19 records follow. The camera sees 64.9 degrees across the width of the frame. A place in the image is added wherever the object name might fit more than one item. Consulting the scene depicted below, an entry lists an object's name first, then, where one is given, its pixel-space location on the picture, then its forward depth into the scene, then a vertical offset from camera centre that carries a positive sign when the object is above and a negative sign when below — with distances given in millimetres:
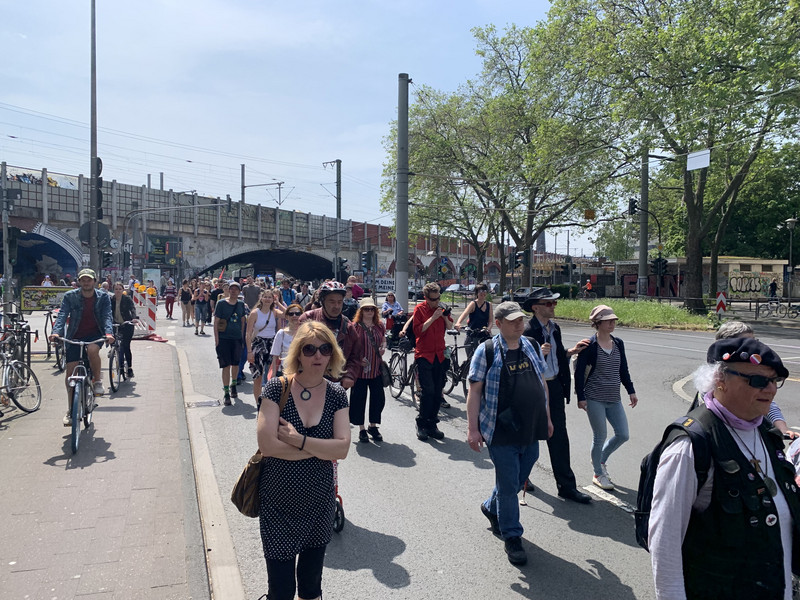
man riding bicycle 7320 -571
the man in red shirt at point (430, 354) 7070 -910
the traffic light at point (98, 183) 14055 +1946
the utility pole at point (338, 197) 34678 +5096
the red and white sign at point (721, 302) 20984 -668
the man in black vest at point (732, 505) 2018 -724
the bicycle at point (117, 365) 9391 -1499
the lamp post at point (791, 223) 34894 +3375
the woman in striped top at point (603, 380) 5250 -845
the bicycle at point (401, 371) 9125 -1465
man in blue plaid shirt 4039 -859
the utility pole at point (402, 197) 18281 +2400
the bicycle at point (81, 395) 6168 -1331
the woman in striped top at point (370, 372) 6449 -1019
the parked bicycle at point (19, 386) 7468 -1443
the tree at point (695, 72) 20188 +7214
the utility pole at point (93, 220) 13930 +1105
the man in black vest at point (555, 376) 5113 -805
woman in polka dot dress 2744 -845
